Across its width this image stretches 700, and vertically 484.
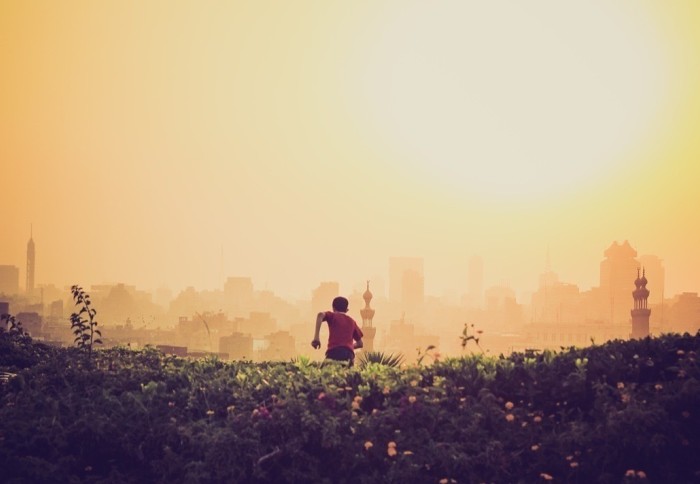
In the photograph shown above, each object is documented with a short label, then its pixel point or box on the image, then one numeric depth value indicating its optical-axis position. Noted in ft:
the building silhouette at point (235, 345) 375.94
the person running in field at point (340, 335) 43.80
